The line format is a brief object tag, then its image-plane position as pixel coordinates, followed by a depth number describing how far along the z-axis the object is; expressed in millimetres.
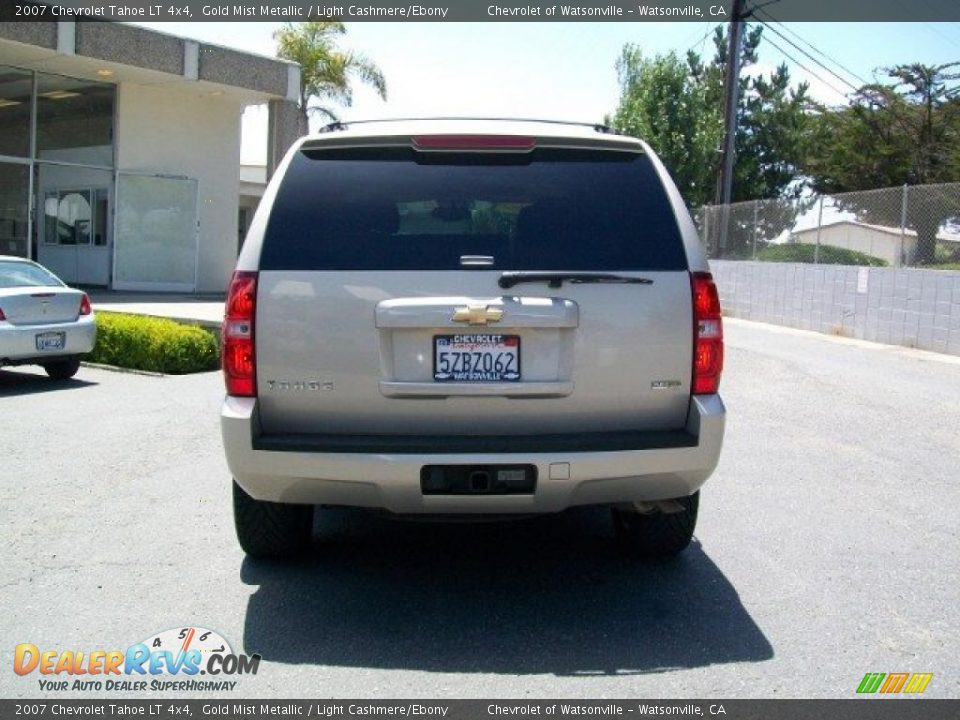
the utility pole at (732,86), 25125
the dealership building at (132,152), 21406
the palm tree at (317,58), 30719
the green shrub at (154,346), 12031
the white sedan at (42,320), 10594
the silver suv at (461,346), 3973
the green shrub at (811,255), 18797
